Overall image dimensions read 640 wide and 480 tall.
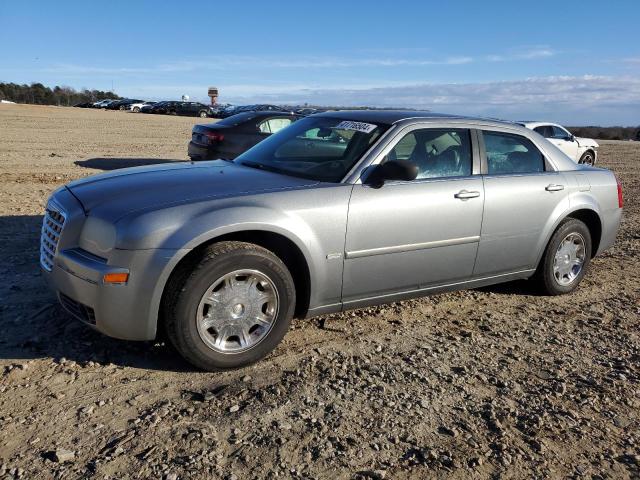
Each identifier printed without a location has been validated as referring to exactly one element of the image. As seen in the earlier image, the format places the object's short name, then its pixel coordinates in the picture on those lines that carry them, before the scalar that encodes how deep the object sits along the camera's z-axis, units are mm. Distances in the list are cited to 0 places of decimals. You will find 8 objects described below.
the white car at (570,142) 17031
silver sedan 3561
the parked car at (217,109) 54031
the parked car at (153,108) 59900
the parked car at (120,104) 66188
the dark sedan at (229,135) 12117
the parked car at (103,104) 68812
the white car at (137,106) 63594
